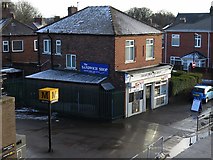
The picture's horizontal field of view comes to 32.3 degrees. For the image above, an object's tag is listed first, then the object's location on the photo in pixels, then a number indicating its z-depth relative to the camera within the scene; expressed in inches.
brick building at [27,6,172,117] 900.6
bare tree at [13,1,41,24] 2854.3
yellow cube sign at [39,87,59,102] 630.5
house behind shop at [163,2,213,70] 1619.1
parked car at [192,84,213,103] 1056.2
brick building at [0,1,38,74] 1391.5
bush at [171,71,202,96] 1071.5
